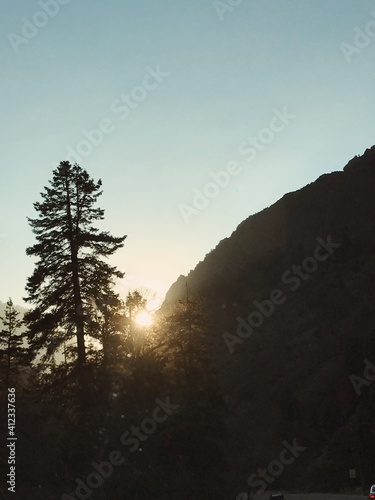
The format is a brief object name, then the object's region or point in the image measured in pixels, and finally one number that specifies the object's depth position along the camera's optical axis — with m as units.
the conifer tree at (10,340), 46.88
